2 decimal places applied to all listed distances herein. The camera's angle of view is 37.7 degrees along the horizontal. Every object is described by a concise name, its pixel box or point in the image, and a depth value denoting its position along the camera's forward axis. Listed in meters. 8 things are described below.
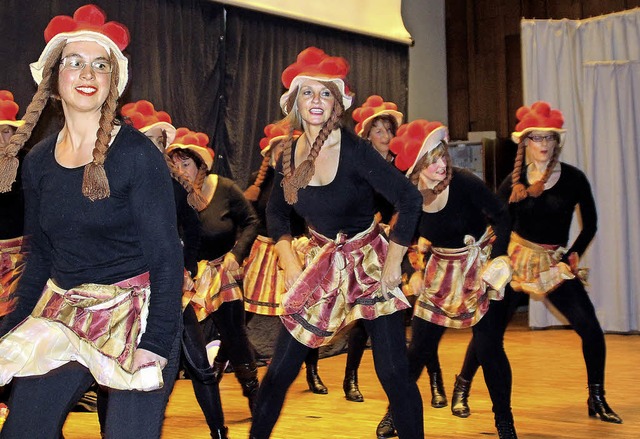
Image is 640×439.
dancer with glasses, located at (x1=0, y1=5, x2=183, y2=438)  2.07
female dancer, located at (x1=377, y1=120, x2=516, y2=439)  3.90
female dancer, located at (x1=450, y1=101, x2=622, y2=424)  4.46
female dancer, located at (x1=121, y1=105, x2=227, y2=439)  3.32
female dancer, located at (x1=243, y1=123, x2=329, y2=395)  5.73
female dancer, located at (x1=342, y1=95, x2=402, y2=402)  5.34
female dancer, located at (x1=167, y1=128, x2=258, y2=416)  4.58
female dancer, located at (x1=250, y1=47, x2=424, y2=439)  3.10
